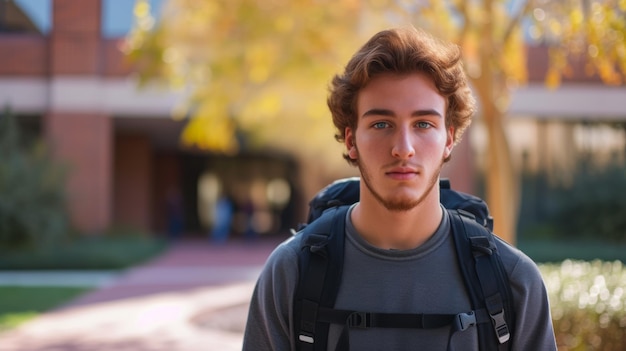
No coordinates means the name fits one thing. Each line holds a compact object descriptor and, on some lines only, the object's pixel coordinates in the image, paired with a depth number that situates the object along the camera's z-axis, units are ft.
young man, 7.20
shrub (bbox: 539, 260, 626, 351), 22.43
